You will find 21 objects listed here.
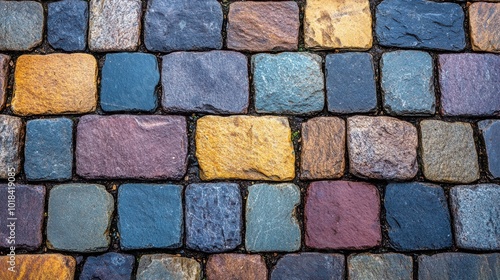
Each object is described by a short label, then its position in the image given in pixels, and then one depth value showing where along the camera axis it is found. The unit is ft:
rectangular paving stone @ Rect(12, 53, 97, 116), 6.50
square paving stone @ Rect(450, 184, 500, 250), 6.29
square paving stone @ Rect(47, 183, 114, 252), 6.18
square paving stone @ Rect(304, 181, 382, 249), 6.23
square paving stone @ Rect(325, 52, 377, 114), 6.56
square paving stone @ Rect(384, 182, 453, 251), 6.25
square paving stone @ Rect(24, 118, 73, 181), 6.33
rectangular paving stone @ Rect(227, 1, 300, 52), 6.75
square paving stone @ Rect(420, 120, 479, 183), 6.42
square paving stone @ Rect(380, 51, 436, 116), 6.57
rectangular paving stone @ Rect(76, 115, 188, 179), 6.34
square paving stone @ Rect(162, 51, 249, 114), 6.52
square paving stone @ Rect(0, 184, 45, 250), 6.20
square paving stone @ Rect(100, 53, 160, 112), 6.50
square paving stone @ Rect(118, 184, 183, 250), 6.18
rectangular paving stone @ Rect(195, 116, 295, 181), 6.37
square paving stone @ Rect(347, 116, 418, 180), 6.38
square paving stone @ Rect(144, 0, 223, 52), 6.72
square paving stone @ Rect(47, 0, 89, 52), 6.71
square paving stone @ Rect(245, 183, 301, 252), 6.20
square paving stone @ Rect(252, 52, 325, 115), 6.55
